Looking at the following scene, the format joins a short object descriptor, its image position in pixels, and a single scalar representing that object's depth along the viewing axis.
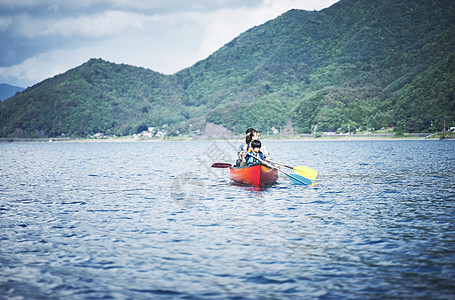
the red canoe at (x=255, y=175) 27.63
